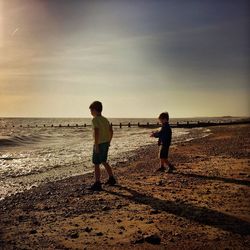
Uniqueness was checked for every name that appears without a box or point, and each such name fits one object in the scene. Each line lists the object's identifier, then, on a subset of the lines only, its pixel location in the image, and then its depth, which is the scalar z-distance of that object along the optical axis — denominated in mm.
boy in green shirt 6451
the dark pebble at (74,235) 3804
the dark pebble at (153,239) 3607
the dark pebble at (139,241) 3634
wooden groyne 50328
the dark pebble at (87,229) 3986
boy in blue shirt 8094
